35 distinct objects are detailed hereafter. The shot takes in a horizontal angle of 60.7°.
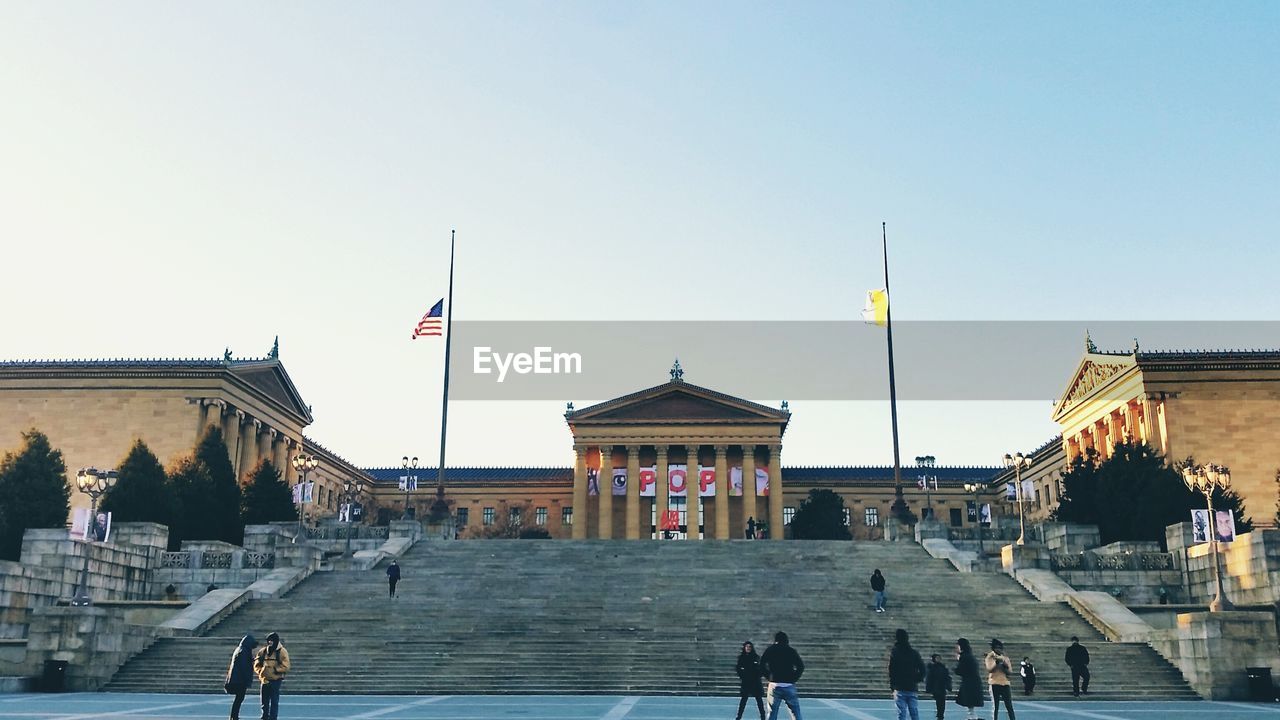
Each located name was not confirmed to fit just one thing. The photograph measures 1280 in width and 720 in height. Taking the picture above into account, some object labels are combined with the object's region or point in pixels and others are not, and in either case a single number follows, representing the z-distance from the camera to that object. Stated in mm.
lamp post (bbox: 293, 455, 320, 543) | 45875
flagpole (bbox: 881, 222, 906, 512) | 50094
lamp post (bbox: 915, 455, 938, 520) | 78312
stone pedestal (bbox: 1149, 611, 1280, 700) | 25094
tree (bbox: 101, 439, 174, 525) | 47812
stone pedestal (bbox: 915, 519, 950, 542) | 46812
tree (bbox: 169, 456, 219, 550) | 48906
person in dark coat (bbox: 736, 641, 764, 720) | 17766
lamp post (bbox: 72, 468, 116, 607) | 33281
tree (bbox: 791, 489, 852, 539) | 77062
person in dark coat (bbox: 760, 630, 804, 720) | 15602
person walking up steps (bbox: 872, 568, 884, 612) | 33594
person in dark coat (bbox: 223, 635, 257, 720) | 16875
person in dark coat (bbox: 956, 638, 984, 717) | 16953
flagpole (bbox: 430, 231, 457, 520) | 52312
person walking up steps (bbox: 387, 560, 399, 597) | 35344
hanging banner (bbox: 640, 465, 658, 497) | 86375
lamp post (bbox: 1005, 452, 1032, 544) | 44312
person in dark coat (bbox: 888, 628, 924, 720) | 15906
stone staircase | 26688
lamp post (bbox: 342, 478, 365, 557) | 51250
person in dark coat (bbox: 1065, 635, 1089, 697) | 24969
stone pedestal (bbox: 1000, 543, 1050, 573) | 38281
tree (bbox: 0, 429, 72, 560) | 41844
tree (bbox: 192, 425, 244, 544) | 50656
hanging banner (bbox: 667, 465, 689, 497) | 83812
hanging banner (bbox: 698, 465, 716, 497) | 87438
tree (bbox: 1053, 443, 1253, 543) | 45750
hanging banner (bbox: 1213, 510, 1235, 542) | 31312
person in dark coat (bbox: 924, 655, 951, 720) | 17594
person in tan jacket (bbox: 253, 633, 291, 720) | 16797
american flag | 53906
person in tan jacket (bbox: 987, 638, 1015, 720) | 17828
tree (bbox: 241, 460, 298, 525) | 58125
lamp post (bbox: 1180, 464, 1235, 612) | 27328
